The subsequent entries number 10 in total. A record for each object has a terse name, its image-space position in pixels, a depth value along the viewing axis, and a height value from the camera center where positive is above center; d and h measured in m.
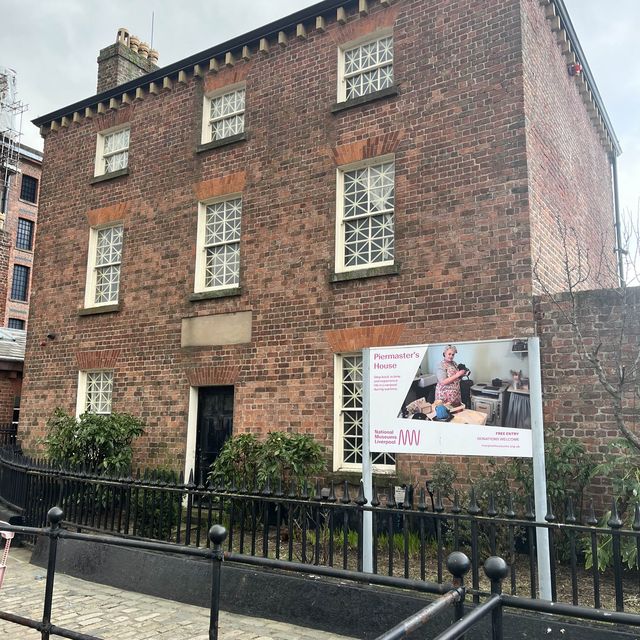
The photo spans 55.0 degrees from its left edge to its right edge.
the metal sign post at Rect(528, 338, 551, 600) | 5.16 -0.40
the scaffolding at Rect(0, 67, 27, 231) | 32.22 +14.47
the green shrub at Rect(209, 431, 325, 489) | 9.12 -0.65
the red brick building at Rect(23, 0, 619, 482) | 9.35 +3.67
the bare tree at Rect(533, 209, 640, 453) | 7.59 +1.11
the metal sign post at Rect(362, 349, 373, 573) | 5.95 -0.61
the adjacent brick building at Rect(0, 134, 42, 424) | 32.28 +10.75
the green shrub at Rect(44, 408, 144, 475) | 11.25 -0.54
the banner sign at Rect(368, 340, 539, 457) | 5.65 +0.20
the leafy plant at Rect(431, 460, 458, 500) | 8.45 -0.79
